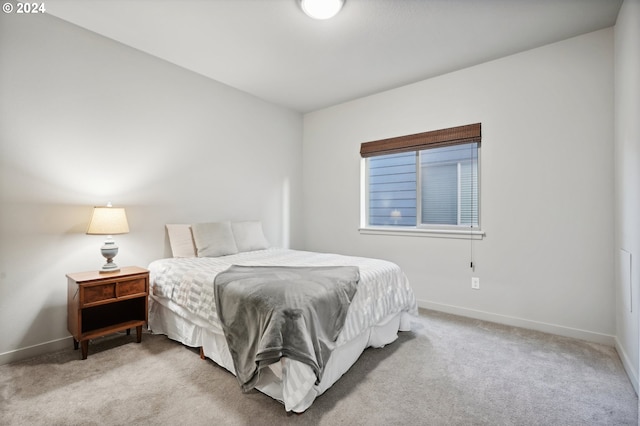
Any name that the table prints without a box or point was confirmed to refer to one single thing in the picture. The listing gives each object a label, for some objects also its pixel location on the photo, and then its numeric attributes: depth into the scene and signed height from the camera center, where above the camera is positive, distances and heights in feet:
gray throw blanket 5.25 -1.92
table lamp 7.86 -0.30
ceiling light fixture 7.22 +5.15
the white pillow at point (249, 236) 11.46 -0.79
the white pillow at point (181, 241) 10.00 -0.86
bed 5.61 -2.27
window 10.84 +1.51
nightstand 7.31 -2.27
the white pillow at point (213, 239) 10.18 -0.84
